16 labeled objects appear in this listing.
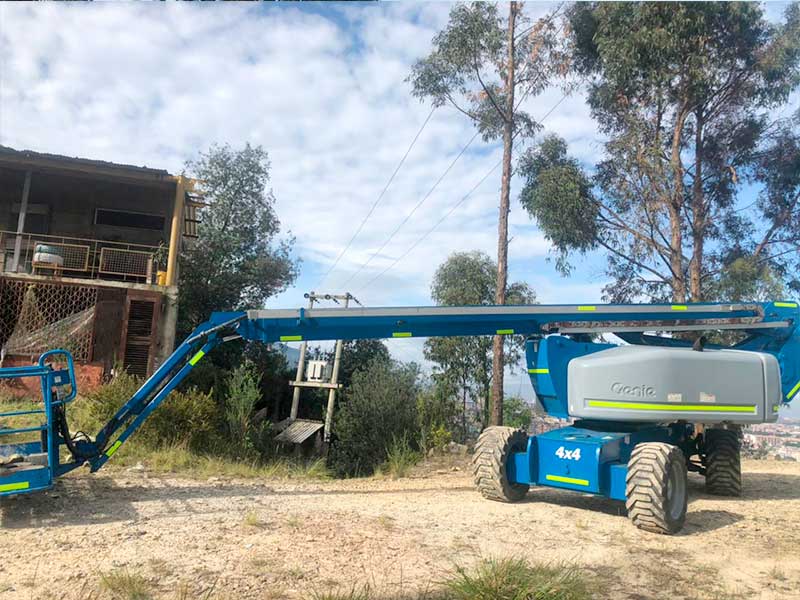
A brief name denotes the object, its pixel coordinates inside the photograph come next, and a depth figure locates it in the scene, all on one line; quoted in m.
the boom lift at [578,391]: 7.06
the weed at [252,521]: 6.36
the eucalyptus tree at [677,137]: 16.03
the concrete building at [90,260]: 15.03
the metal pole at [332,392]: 15.16
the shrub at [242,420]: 11.41
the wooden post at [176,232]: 16.20
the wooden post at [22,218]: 16.88
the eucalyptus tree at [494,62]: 16.08
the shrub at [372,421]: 13.43
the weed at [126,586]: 4.44
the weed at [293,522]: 6.37
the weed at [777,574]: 5.56
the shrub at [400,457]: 11.09
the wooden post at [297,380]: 16.25
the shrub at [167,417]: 10.34
